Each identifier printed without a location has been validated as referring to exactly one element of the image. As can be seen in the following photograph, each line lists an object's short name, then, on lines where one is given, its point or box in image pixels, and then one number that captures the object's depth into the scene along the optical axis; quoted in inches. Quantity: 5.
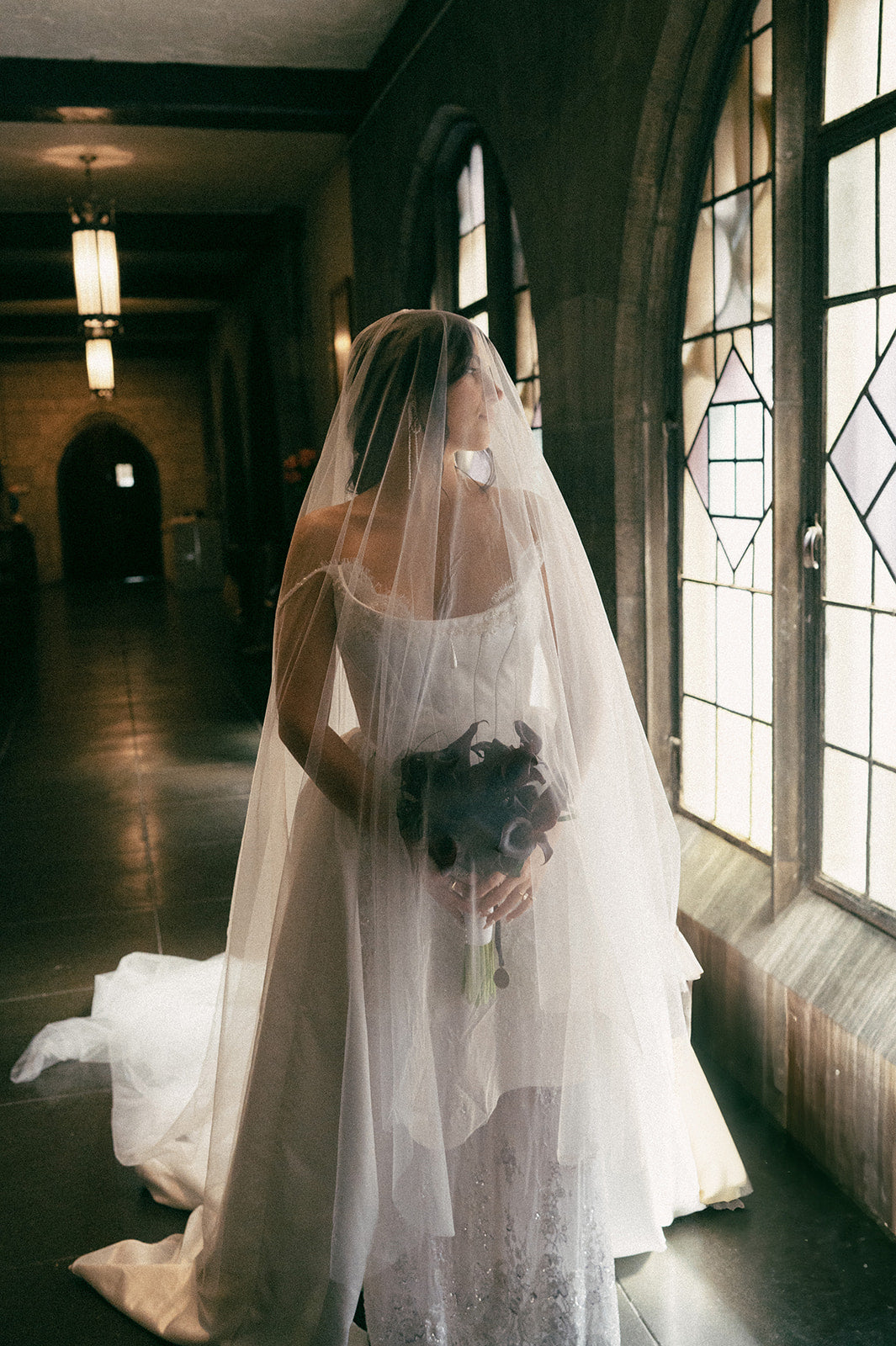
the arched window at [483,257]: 173.9
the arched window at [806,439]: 91.4
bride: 69.2
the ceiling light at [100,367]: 354.6
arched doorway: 716.7
